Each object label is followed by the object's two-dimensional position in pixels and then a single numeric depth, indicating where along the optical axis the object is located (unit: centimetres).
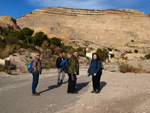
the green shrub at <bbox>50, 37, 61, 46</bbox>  3539
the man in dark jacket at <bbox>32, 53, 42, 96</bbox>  539
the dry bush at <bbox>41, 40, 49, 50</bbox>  2305
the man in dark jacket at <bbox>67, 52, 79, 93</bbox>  566
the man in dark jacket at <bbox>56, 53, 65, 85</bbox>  772
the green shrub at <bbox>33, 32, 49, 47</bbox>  2934
